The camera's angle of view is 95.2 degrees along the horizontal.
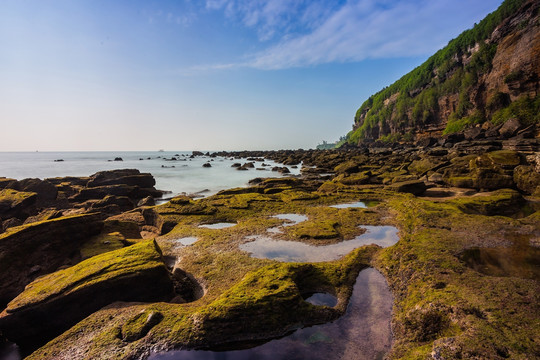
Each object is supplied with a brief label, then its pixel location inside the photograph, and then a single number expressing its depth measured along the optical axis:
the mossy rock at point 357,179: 22.81
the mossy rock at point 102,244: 8.57
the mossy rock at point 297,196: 17.22
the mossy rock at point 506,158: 17.41
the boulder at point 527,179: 14.70
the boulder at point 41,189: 20.41
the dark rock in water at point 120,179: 24.72
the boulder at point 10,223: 13.52
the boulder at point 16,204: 15.77
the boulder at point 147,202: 19.28
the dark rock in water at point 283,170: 42.07
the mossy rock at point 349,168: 28.70
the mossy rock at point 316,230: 10.09
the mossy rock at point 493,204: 12.08
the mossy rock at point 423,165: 24.65
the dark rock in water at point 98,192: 21.98
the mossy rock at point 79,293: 5.45
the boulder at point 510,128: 40.09
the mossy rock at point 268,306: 4.88
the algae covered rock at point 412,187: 17.62
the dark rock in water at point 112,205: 16.80
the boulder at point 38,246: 7.66
